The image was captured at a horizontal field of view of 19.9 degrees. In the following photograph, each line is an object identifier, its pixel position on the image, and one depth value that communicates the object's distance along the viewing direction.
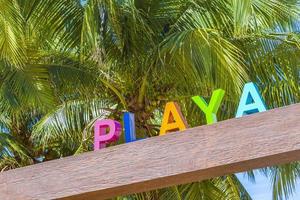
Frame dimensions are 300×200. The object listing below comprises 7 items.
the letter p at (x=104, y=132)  6.40
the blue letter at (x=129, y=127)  6.14
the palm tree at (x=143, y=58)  9.33
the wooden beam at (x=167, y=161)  4.85
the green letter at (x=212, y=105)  6.04
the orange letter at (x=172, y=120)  6.12
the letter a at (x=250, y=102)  5.77
